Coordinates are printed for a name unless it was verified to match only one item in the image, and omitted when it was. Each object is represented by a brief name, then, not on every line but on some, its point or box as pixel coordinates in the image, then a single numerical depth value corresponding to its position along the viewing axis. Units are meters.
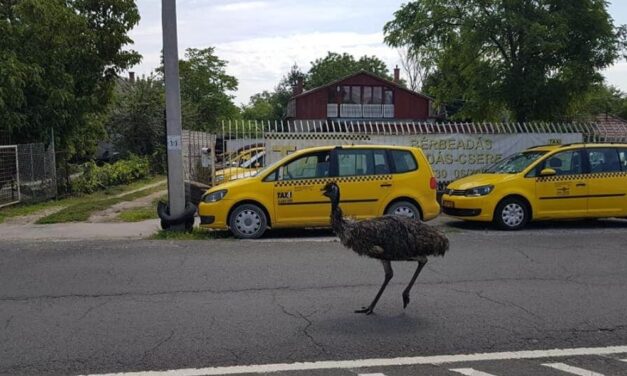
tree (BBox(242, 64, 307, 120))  82.69
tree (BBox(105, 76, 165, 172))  28.86
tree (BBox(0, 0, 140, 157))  15.72
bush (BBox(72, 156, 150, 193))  18.72
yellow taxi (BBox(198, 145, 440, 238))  10.08
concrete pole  10.38
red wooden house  49.50
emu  5.39
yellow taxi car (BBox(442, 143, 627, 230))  10.86
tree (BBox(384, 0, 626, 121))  15.39
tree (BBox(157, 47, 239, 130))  52.31
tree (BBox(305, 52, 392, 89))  80.06
